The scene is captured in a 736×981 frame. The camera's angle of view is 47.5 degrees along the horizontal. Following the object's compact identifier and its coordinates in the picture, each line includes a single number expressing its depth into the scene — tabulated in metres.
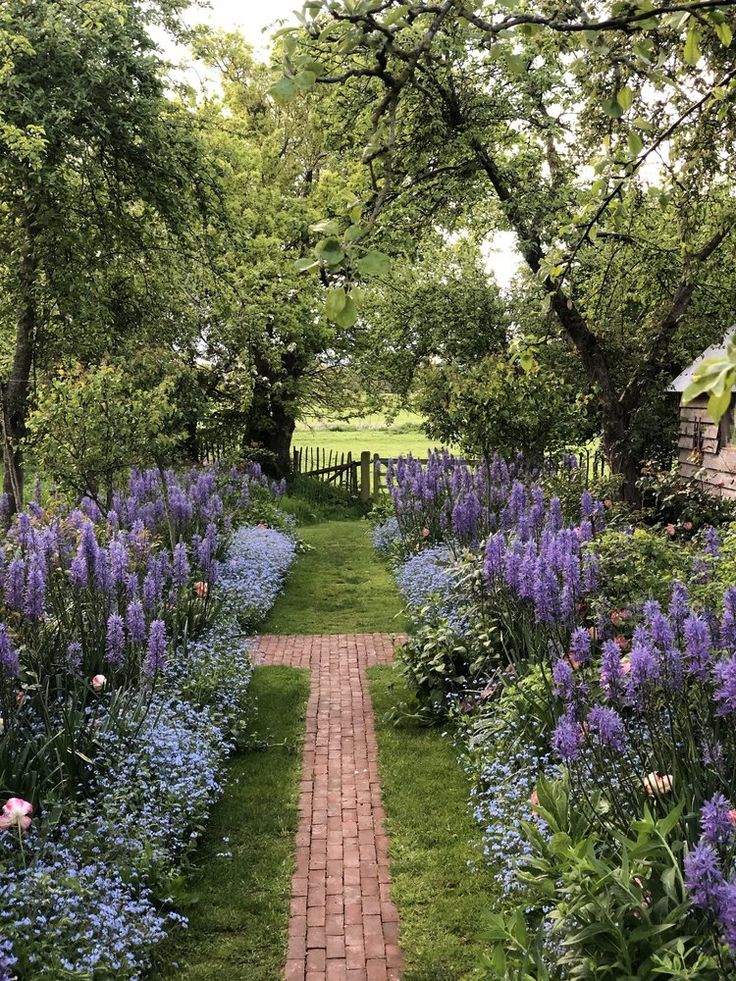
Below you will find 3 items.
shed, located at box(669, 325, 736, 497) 11.38
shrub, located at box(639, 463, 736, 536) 9.71
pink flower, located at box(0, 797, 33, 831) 3.50
